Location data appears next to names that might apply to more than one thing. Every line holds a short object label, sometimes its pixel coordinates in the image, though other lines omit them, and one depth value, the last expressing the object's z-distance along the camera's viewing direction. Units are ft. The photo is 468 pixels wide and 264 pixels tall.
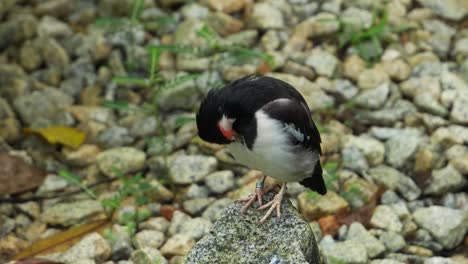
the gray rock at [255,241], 23.62
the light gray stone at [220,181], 34.01
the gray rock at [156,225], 32.30
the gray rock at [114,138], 36.94
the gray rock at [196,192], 33.88
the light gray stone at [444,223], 31.37
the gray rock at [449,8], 43.73
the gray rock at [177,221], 32.12
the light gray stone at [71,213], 32.91
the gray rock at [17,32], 42.22
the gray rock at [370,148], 35.29
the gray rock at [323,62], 39.86
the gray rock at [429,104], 37.47
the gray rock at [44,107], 38.01
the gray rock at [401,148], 35.19
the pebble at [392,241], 31.07
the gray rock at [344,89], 39.17
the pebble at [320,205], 32.30
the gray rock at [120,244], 30.89
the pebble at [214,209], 32.68
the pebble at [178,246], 30.53
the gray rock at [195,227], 31.42
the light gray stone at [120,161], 35.22
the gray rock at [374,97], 38.22
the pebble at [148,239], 31.24
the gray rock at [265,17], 41.93
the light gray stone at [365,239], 30.63
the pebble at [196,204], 33.19
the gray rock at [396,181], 33.83
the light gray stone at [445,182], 33.68
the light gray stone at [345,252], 29.81
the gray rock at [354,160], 34.78
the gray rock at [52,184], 34.71
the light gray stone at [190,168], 34.37
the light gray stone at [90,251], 30.37
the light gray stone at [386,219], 32.01
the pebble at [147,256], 29.71
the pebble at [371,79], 39.22
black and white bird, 22.57
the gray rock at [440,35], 41.68
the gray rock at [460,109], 36.94
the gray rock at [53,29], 42.70
